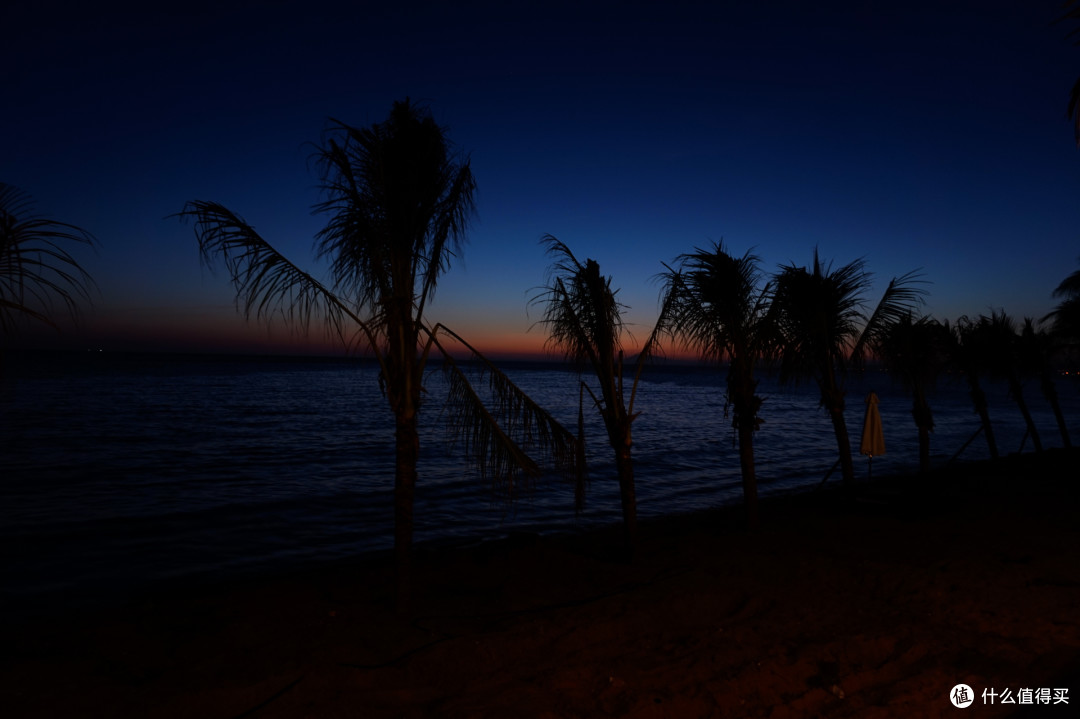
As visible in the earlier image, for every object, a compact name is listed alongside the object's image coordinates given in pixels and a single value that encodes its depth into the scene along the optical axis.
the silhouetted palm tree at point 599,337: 8.18
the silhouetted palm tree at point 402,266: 5.91
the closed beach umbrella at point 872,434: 13.56
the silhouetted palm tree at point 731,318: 9.11
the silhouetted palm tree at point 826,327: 10.87
